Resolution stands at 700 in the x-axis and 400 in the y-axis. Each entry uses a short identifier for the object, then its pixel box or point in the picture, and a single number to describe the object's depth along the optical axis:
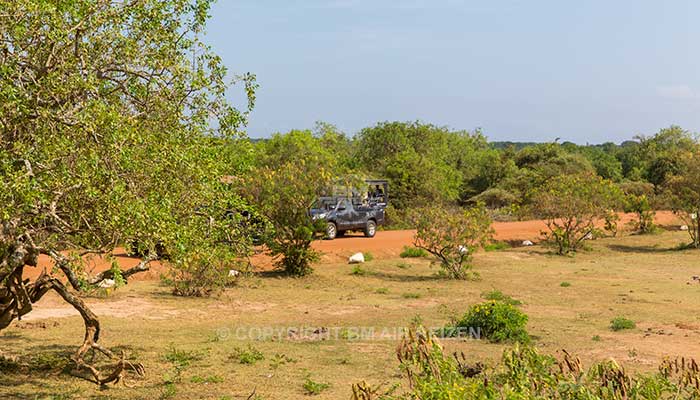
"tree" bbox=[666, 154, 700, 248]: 26.09
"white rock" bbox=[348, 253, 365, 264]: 22.05
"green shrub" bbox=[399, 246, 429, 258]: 23.49
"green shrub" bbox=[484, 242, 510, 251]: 26.20
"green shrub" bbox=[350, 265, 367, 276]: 19.73
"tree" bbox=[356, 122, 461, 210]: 38.19
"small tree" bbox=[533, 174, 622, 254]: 24.28
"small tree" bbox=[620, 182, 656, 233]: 31.19
